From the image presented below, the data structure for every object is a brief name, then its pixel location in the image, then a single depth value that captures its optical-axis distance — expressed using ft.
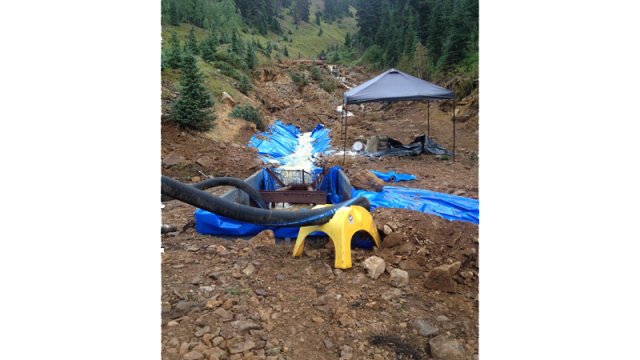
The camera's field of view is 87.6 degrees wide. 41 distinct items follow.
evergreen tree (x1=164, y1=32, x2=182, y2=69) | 33.55
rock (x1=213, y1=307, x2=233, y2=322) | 5.23
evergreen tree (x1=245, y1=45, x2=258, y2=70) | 56.65
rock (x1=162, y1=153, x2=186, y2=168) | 19.07
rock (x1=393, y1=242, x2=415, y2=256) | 7.99
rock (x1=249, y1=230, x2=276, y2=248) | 8.87
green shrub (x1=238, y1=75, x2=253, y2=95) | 42.93
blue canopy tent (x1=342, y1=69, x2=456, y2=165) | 24.38
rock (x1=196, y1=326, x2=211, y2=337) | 4.81
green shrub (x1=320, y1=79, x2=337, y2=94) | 66.03
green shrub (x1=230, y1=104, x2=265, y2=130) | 33.05
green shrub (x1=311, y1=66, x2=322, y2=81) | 70.37
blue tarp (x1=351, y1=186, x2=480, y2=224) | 11.39
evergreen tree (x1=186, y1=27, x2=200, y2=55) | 45.14
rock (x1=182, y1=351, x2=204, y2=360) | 4.32
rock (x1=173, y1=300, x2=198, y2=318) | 5.35
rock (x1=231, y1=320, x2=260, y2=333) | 5.02
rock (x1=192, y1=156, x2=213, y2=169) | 20.56
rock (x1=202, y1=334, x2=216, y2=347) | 4.66
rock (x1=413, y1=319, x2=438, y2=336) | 5.32
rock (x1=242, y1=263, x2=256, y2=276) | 6.86
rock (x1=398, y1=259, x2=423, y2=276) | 7.29
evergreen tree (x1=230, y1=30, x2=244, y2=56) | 56.37
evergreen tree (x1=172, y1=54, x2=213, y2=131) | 24.71
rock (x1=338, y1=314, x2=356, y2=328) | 5.32
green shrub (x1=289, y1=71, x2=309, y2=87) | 63.69
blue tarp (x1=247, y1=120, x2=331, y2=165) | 28.37
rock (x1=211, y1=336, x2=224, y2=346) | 4.64
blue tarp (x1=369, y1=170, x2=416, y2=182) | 18.16
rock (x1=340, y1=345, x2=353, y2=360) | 4.66
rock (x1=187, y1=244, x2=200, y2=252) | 8.33
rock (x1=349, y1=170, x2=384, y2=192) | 15.12
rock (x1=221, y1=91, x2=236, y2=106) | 34.83
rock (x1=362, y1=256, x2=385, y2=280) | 7.01
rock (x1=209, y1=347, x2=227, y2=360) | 4.41
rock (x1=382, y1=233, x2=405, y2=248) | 8.33
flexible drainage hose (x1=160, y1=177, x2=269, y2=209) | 9.47
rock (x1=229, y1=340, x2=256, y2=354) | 4.55
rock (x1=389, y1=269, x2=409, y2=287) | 6.77
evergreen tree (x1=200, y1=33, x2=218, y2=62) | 46.42
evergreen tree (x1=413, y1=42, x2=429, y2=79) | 56.03
